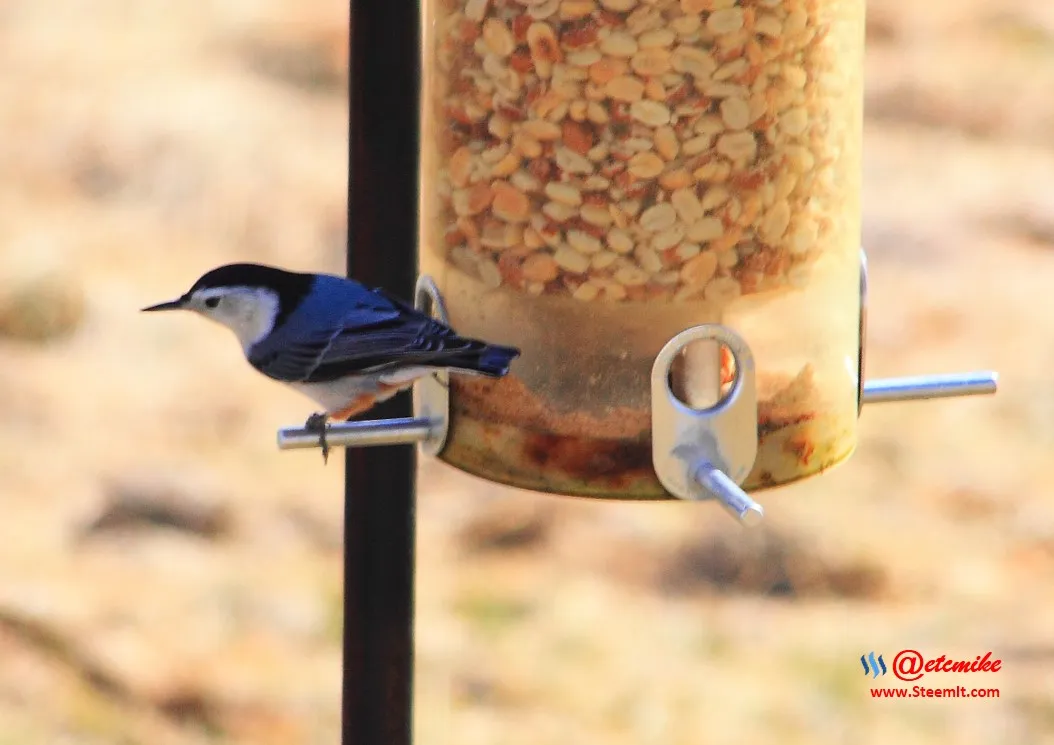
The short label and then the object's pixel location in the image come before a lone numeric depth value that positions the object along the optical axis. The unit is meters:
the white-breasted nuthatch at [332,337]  5.06
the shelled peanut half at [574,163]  5.02
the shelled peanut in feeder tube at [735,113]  4.96
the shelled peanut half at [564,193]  5.04
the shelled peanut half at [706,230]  5.02
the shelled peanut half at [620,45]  4.92
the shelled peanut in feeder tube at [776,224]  5.09
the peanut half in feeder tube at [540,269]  5.13
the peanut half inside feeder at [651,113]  4.94
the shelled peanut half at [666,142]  4.96
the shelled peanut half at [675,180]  4.98
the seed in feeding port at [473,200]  5.26
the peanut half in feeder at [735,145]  4.98
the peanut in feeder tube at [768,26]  4.95
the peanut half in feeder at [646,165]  4.96
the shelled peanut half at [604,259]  5.04
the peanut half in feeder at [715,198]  5.00
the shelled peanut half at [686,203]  4.99
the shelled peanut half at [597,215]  5.02
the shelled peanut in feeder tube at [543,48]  4.99
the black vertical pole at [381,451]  4.74
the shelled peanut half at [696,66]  4.92
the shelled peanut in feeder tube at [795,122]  5.07
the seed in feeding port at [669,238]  5.01
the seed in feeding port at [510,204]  5.15
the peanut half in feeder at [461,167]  5.32
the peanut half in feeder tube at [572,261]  5.07
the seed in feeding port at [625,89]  4.94
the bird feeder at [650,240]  4.96
